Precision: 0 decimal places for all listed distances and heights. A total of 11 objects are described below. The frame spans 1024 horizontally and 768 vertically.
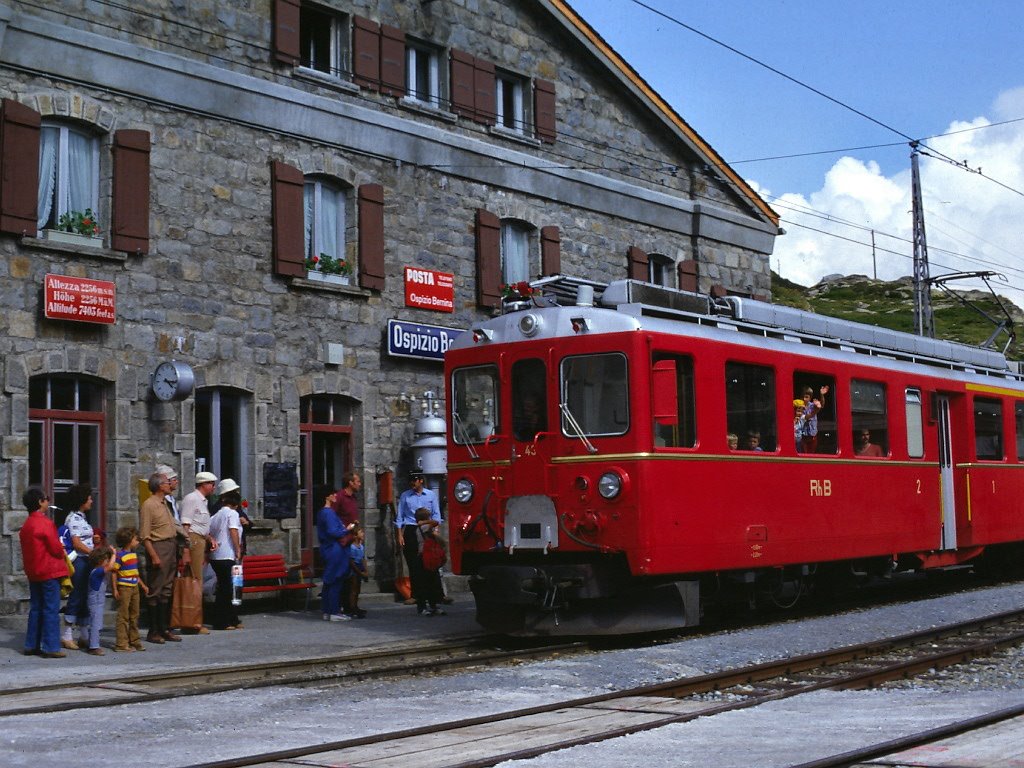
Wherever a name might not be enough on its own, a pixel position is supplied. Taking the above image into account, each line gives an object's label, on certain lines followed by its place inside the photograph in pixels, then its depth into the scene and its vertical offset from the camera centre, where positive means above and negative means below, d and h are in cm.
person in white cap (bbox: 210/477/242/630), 1504 -37
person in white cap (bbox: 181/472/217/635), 1468 -3
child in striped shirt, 1293 -60
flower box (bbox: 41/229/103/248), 1566 +310
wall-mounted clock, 1625 +157
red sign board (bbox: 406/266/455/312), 1992 +313
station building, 1570 +397
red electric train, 1266 +52
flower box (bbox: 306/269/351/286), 1877 +312
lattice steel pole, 3151 +522
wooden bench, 1691 -65
